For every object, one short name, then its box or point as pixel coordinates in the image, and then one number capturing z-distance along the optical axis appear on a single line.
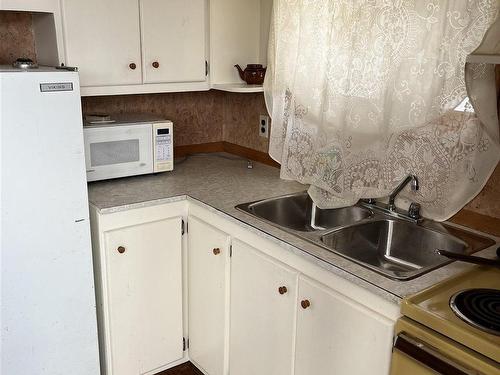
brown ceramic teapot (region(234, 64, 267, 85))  2.53
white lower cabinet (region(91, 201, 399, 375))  1.56
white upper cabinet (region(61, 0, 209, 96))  2.12
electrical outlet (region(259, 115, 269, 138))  2.72
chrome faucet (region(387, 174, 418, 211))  1.81
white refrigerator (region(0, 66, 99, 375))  1.73
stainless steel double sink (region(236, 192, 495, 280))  1.79
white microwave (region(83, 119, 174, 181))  2.23
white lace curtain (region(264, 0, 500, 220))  1.56
